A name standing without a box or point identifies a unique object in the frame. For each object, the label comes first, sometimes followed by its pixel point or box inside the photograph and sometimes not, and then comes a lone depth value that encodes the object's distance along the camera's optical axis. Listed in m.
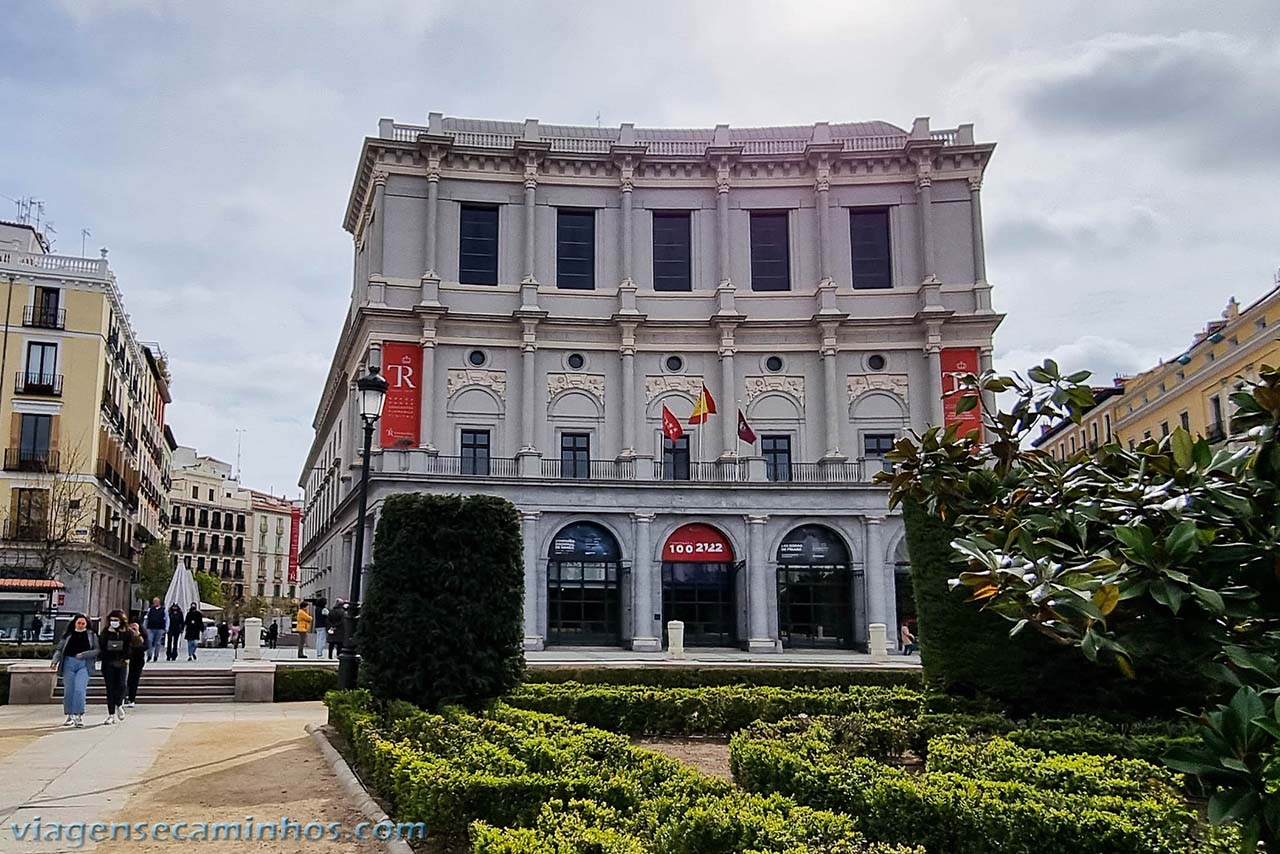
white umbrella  30.83
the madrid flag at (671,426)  38.09
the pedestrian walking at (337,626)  24.33
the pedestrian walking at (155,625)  26.17
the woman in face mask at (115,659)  16.34
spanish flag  38.03
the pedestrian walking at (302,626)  31.33
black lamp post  14.95
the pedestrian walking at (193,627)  29.84
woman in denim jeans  15.75
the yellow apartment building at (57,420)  42.09
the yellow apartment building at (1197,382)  41.62
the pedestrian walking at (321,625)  31.90
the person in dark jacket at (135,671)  18.67
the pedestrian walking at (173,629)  28.56
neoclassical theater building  38.47
